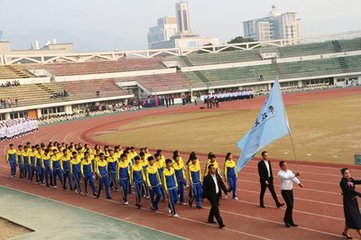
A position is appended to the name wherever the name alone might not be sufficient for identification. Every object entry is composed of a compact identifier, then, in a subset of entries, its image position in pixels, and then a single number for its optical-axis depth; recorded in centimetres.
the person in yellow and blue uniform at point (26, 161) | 1695
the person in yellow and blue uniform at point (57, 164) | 1497
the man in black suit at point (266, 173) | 1029
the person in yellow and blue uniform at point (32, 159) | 1662
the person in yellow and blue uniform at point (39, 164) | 1600
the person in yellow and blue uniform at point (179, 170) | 1149
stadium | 1023
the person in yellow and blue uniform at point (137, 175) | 1182
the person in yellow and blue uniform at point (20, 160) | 1740
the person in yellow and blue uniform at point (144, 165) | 1193
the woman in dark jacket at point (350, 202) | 777
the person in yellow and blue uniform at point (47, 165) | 1553
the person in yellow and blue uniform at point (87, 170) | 1339
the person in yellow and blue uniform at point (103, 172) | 1295
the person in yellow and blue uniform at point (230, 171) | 1171
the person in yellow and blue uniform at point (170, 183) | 1072
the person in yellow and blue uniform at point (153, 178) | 1108
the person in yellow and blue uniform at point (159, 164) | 1137
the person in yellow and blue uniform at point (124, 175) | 1232
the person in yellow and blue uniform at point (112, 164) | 1343
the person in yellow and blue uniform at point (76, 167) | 1392
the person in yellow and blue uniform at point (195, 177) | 1108
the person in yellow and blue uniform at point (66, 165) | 1452
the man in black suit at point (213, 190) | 945
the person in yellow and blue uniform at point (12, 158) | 1792
